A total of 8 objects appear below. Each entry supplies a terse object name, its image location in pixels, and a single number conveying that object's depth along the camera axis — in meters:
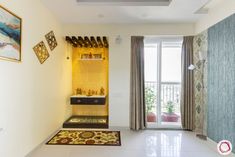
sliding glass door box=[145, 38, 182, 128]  3.28
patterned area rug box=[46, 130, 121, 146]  2.50
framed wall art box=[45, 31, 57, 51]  2.58
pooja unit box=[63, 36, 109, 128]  3.62
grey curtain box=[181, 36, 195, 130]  3.09
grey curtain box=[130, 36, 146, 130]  3.12
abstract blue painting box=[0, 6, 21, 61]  1.59
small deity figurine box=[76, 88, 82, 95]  3.63
